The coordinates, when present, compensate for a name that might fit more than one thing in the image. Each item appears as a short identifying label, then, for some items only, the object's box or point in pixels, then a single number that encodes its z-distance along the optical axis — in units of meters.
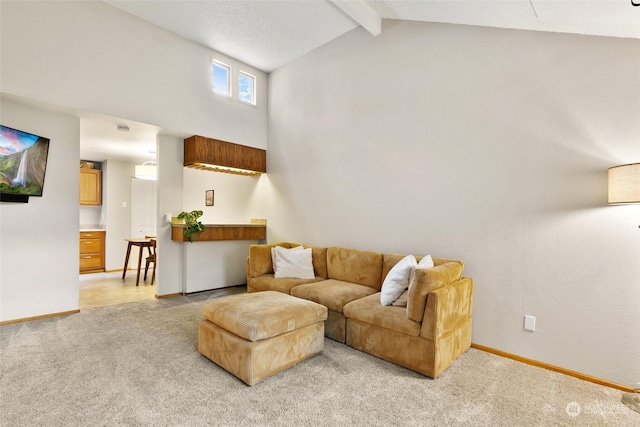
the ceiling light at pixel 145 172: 5.26
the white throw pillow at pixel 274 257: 4.05
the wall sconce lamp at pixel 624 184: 1.94
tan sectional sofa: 2.31
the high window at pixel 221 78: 4.73
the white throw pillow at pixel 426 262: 2.73
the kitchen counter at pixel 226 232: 4.54
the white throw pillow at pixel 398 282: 2.71
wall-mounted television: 3.17
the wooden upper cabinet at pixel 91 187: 6.39
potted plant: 4.41
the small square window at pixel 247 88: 5.14
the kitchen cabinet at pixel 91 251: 6.14
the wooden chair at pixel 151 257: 5.23
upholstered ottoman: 2.17
